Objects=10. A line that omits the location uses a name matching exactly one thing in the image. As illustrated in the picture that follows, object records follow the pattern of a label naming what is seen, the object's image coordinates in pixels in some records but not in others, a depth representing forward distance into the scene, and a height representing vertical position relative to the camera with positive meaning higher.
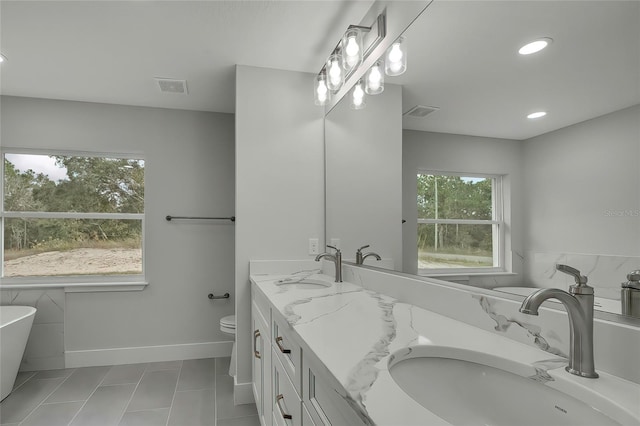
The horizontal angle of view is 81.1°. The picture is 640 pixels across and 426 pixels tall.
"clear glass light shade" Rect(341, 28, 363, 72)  2.03 +0.97
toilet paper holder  3.57 -0.71
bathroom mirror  0.82 +0.24
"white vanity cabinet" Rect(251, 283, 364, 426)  0.90 -0.52
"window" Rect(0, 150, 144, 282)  3.34 +0.05
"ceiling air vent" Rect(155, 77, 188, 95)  2.91 +1.10
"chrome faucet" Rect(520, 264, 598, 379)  0.76 -0.20
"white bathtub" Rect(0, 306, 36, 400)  2.60 -0.89
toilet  2.91 -0.87
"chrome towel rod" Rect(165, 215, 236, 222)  3.53 +0.04
